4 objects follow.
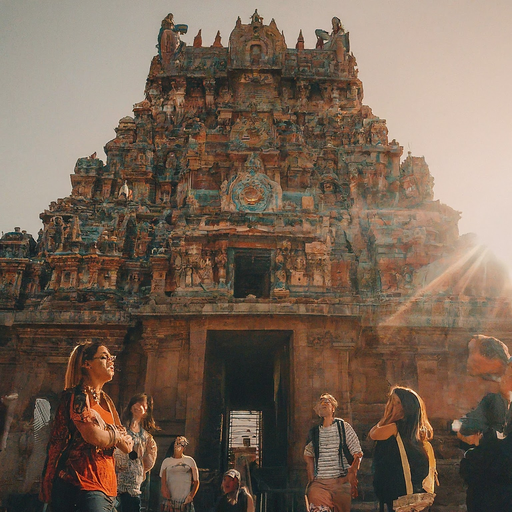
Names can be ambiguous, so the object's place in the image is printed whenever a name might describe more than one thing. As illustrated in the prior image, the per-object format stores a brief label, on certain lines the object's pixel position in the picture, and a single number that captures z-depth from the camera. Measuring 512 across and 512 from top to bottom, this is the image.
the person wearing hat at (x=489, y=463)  4.58
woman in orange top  4.39
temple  16.17
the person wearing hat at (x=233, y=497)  9.00
